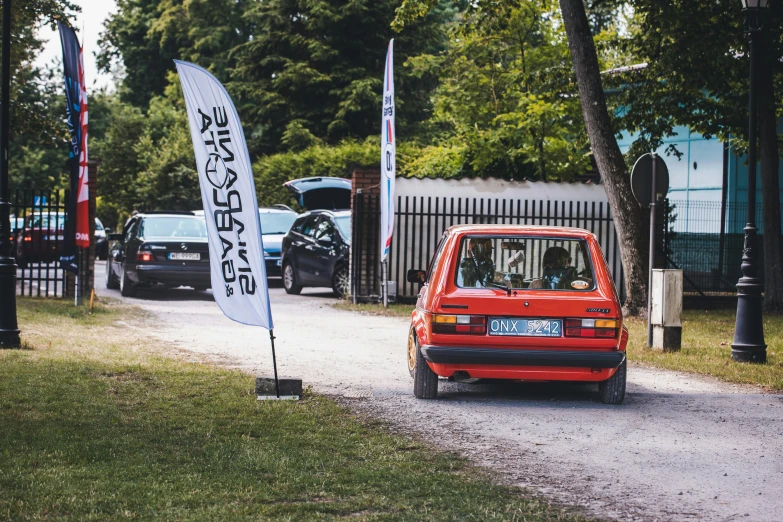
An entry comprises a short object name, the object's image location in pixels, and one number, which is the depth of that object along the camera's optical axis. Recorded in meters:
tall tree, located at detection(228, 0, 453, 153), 44.84
